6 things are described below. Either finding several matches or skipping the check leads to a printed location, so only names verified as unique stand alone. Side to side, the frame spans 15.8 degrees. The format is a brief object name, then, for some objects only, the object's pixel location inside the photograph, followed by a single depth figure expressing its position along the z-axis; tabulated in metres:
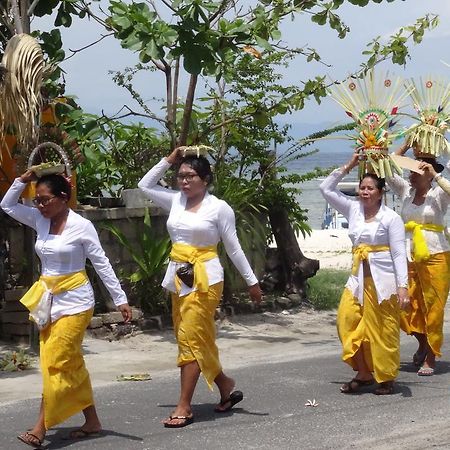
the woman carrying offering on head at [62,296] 9.43
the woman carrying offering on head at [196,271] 10.25
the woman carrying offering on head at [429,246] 13.07
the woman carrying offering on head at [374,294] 11.60
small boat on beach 43.16
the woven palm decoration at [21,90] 13.26
